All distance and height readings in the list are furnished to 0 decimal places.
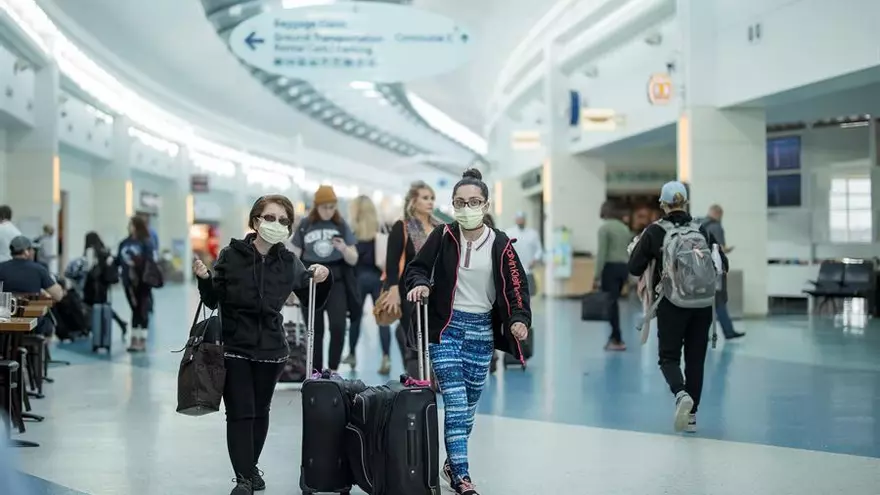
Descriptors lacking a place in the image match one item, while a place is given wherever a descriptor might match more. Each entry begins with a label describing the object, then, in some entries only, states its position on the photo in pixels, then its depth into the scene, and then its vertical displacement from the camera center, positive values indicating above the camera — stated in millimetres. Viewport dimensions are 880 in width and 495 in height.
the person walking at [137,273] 11727 -307
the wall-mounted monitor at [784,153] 20281 +1728
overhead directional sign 11945 +2294
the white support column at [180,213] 36562 +1136
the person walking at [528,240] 12594 +49
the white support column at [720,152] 16109 +1390
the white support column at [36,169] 21719 +1565
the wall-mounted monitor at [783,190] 20250 +1011
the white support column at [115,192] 29281 +1494
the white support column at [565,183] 24562 +1415
